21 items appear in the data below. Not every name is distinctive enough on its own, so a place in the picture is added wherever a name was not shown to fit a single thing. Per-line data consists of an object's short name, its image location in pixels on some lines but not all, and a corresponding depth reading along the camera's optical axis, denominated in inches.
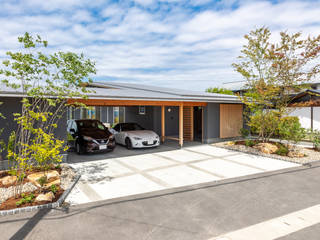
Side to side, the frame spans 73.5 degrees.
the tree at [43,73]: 187.0
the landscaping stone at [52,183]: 198.1
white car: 391.9
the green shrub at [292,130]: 359.6
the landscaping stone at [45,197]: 169.9
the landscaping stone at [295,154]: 336.5
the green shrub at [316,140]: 386.6
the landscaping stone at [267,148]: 364.2
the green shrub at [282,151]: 350.6
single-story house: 263.7
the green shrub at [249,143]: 409.4
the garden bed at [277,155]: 322.0
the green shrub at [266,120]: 393.4
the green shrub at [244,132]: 476.0
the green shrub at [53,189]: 187.9
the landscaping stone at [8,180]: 206.6
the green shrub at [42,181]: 185.8
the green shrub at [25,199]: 163.9
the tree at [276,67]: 370.9
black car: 339.0
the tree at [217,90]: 964.6
